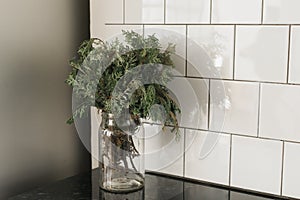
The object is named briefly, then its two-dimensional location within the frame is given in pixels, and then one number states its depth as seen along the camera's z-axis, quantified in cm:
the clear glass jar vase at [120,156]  108
